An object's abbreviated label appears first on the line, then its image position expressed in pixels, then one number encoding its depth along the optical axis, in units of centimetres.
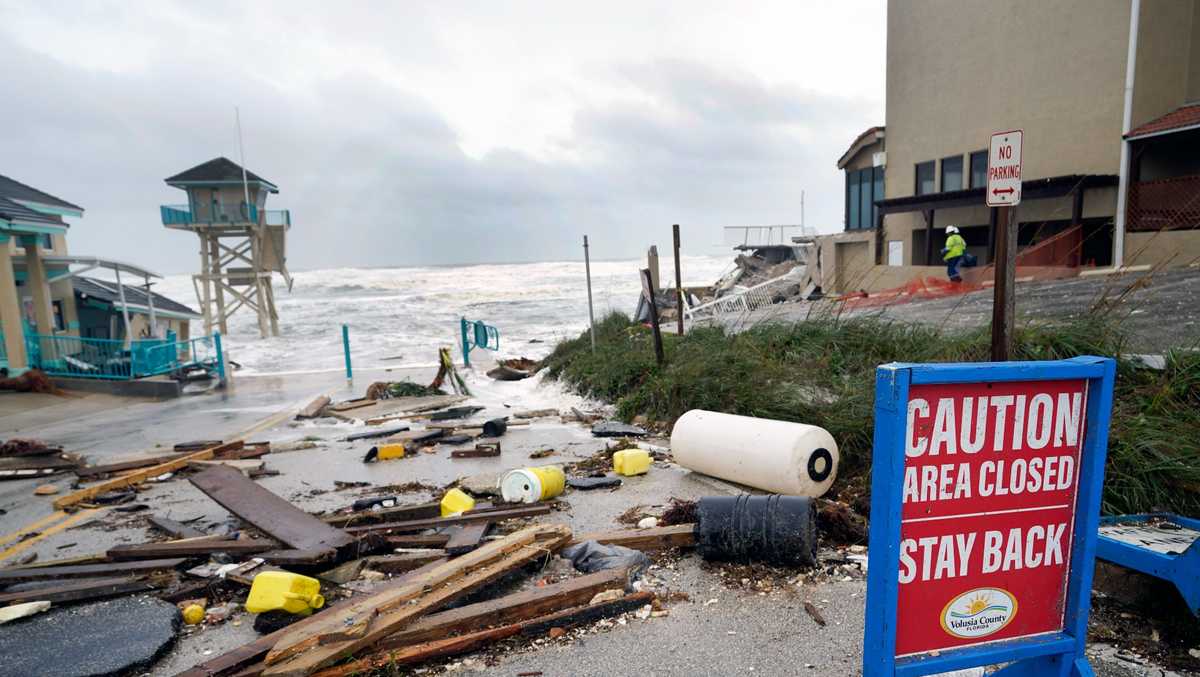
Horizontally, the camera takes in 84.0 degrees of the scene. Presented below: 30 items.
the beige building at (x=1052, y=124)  1592
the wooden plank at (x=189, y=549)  473
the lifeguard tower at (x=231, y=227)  3553
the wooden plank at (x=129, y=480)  660
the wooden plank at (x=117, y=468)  762
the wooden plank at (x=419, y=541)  483
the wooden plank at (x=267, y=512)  465
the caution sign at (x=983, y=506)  218
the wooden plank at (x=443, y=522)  514
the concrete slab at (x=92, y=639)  339
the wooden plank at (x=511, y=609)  346
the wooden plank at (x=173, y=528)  543
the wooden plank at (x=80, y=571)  447
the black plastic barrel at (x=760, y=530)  417
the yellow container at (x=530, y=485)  576
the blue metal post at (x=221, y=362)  1723
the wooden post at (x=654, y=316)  980
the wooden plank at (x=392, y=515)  540
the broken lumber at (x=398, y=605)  322
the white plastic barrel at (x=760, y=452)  512
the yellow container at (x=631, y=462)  645
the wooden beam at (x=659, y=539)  459
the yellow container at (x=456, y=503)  554
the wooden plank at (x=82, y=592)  405
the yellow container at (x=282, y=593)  376
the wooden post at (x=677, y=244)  1073
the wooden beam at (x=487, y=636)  324
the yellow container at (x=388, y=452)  812
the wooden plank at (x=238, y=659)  317
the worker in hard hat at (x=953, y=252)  1702
